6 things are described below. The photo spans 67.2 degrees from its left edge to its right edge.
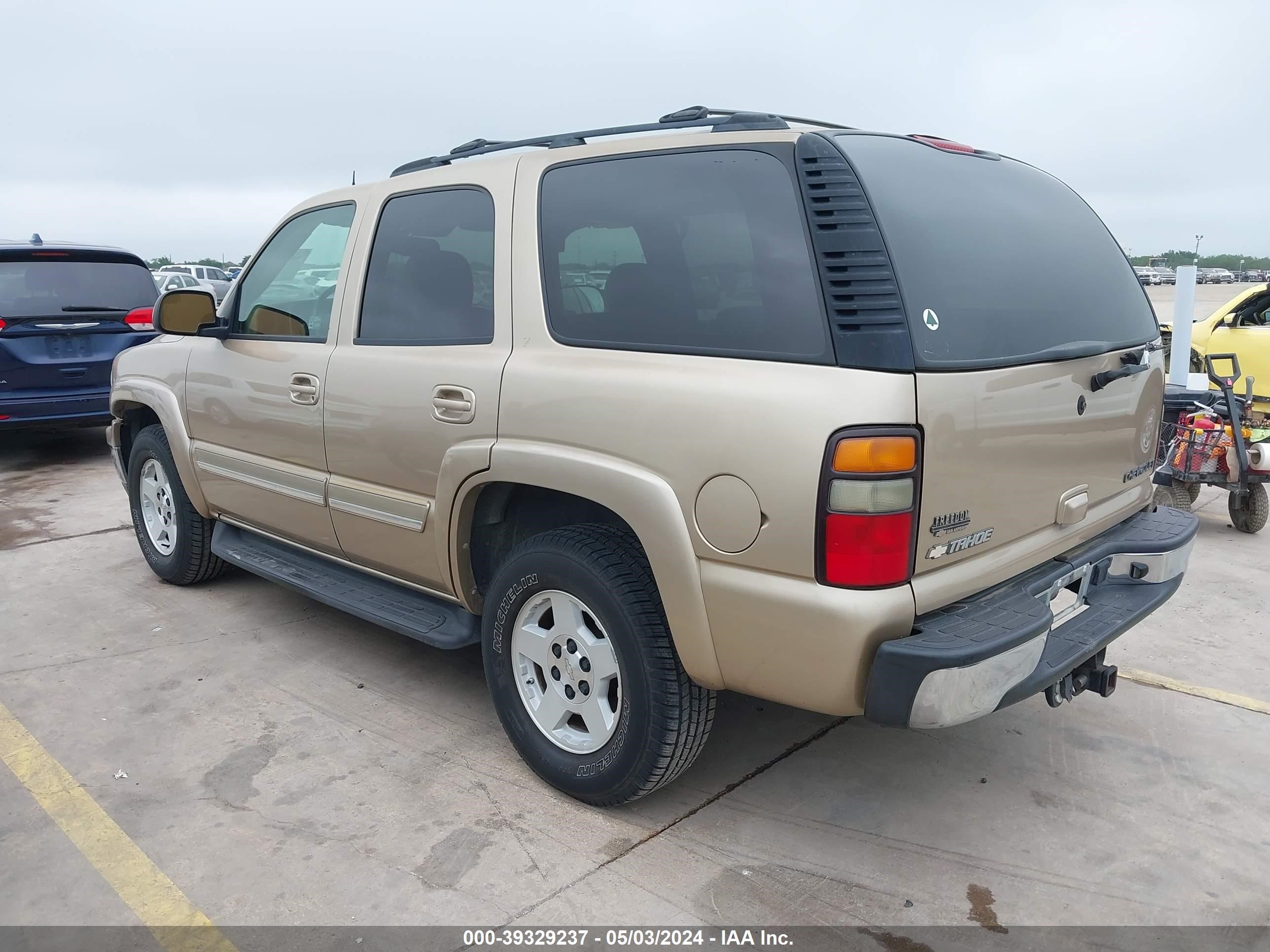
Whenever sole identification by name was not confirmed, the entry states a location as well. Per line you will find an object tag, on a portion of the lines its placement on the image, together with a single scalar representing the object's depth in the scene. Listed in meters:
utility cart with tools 5.84
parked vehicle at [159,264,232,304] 29.98
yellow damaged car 9.19
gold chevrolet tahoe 2.31
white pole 9.00
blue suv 7.76
